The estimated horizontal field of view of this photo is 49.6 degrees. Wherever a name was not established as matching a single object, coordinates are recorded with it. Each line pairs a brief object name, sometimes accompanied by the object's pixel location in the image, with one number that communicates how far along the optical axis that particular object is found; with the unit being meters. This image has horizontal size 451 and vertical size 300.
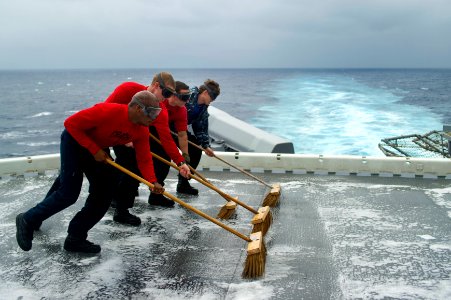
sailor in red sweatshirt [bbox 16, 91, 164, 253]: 3.97
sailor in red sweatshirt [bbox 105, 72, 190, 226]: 4.83
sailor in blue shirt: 5.80
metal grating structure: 14.34
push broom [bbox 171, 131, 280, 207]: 5.64
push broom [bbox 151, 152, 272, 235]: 4.69
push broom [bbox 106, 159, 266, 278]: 3.86
